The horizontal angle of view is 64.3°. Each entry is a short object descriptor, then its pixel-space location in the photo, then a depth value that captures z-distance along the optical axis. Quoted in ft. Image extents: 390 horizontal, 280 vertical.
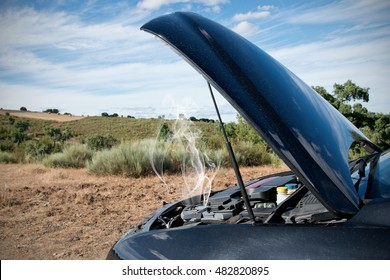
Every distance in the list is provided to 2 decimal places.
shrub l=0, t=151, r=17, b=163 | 42.29
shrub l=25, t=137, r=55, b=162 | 42.84
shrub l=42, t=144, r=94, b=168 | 36.06
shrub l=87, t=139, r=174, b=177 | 27.98
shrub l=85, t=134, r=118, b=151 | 46.60
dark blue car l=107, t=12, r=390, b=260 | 3.41
